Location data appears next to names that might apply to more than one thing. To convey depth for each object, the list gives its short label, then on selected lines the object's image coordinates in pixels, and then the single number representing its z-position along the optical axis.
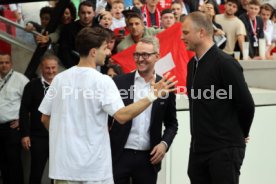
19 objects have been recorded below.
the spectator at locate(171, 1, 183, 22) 19.03
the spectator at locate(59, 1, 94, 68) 15.71
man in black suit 9.68
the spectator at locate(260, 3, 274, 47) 21.57
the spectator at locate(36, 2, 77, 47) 16.36
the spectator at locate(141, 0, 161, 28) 18.62
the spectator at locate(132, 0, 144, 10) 19.32
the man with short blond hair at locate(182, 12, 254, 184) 9.05
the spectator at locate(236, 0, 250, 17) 21.54
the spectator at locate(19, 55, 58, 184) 13.41
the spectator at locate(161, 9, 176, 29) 17.23
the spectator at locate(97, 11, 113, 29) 16.19
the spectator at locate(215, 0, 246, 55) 19.25
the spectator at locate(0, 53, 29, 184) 14.41
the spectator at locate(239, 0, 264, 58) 20.30
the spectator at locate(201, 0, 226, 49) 18.08
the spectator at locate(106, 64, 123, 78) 13.93
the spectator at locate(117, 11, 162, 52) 15.41
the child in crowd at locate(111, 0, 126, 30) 17.86
